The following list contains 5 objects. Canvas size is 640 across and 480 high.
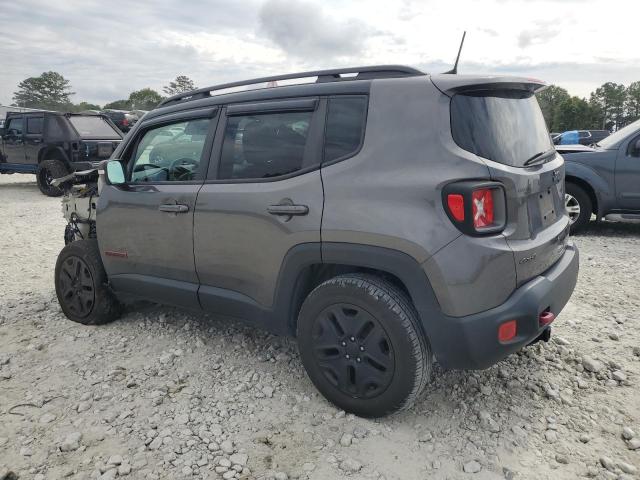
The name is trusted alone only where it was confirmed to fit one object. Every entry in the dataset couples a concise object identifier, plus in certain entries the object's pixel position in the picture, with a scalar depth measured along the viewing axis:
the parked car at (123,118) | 16.28
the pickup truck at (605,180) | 6.58
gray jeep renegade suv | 2.34
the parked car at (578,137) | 21.16
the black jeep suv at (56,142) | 11.20
